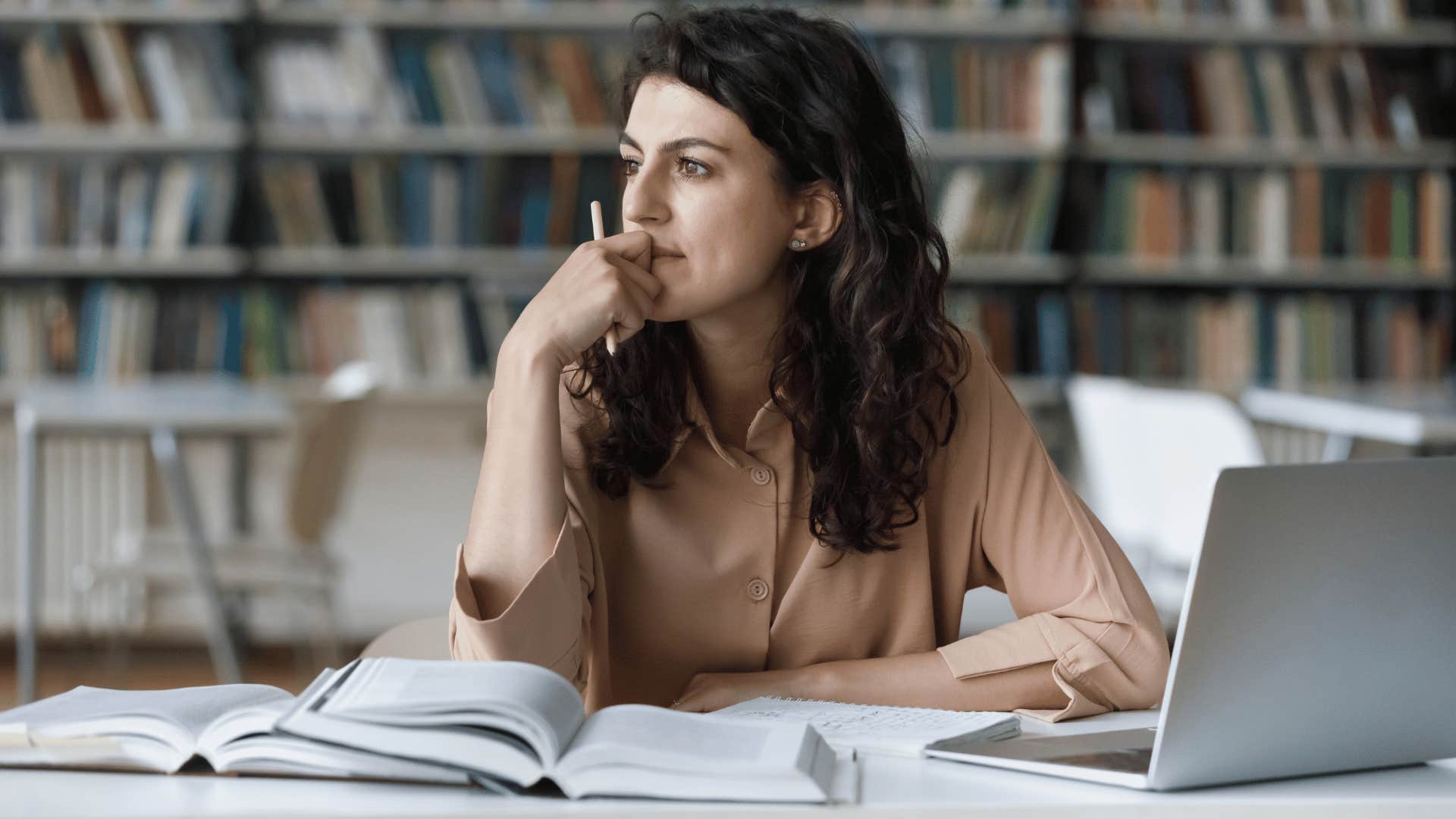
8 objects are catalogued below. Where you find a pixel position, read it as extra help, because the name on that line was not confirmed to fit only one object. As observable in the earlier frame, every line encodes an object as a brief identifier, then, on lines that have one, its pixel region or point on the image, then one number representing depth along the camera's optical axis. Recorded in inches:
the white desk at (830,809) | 87.8
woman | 108.1
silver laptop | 88.5
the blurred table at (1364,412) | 173.7
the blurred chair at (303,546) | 195.4
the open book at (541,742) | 88.3
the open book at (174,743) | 89.3
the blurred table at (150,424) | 191.1
